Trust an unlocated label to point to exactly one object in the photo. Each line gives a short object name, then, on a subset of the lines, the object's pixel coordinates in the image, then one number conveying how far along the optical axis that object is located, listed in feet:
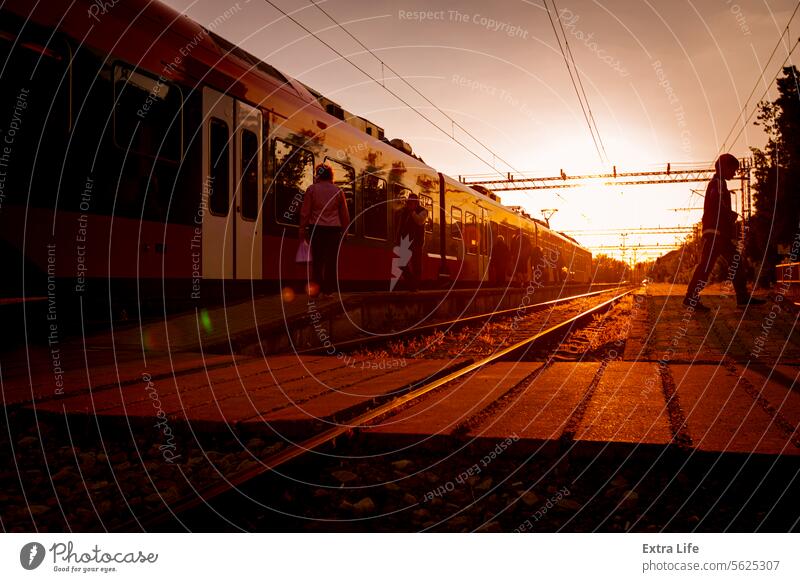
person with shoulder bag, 27.76
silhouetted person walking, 29.34
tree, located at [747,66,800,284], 70.03
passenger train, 18.63
